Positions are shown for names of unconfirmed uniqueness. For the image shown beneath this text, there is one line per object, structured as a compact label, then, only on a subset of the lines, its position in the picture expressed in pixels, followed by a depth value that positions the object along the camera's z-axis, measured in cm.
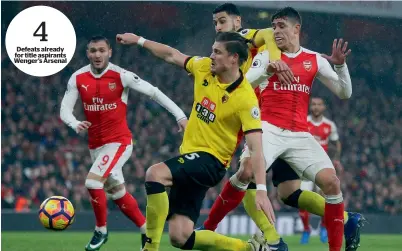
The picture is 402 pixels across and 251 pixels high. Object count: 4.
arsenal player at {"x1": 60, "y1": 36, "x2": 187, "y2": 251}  1699
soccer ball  1577
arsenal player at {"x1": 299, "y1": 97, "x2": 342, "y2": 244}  2308
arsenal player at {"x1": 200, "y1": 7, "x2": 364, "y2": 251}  1317
